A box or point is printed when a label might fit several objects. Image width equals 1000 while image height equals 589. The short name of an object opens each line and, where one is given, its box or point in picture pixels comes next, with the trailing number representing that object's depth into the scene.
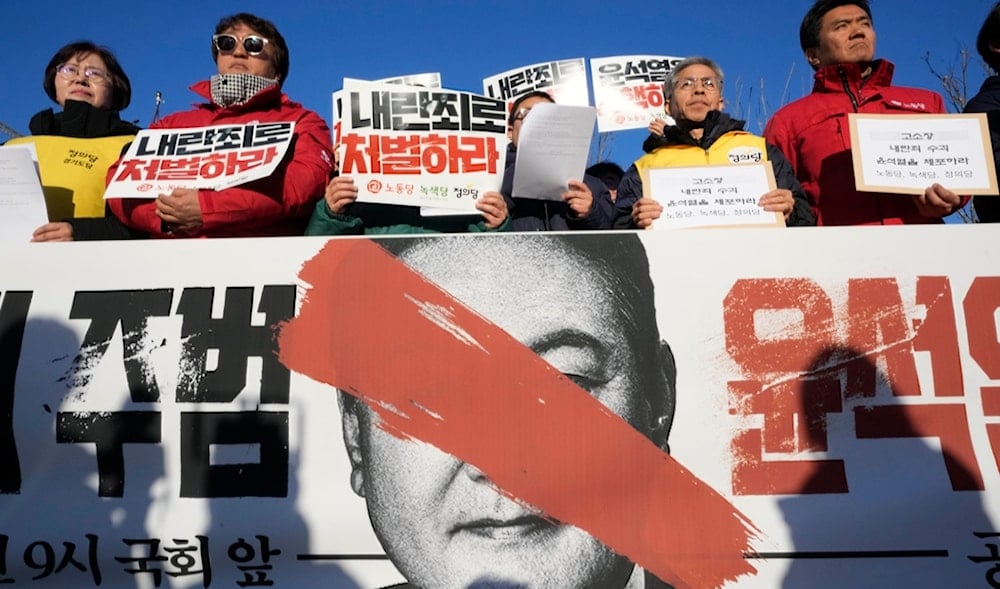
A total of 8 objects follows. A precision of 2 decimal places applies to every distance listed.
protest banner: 2.51
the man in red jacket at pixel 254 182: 3.02
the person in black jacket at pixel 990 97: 3.31
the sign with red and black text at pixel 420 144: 3.05
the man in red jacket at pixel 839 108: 3.29
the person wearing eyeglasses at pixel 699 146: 3.02
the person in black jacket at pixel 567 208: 3.22
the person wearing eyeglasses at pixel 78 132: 3.32
